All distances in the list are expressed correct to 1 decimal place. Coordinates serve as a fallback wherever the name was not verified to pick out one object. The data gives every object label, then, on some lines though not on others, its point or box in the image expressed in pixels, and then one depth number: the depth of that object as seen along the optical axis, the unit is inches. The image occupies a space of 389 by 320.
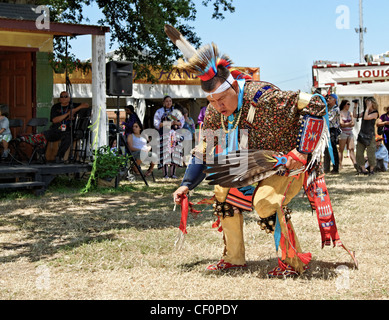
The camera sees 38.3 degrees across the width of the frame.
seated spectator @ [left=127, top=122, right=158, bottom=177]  436.8
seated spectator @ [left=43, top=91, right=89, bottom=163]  416.5
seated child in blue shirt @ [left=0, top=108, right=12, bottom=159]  390.3
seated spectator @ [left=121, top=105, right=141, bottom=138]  449.7
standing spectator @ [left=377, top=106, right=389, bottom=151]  475.9
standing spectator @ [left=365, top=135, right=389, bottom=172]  497.0
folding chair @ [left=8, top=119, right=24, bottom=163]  392.8
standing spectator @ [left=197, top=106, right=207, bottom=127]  450.0
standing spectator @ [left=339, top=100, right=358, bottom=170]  482.6
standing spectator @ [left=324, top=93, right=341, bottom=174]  445.1
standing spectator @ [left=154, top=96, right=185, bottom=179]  447.2
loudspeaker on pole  403.2
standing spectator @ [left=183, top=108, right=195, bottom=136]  466.6
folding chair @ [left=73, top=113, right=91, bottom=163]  408.5
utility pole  1152.8
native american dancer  151.3
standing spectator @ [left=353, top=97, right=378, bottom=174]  468.1
